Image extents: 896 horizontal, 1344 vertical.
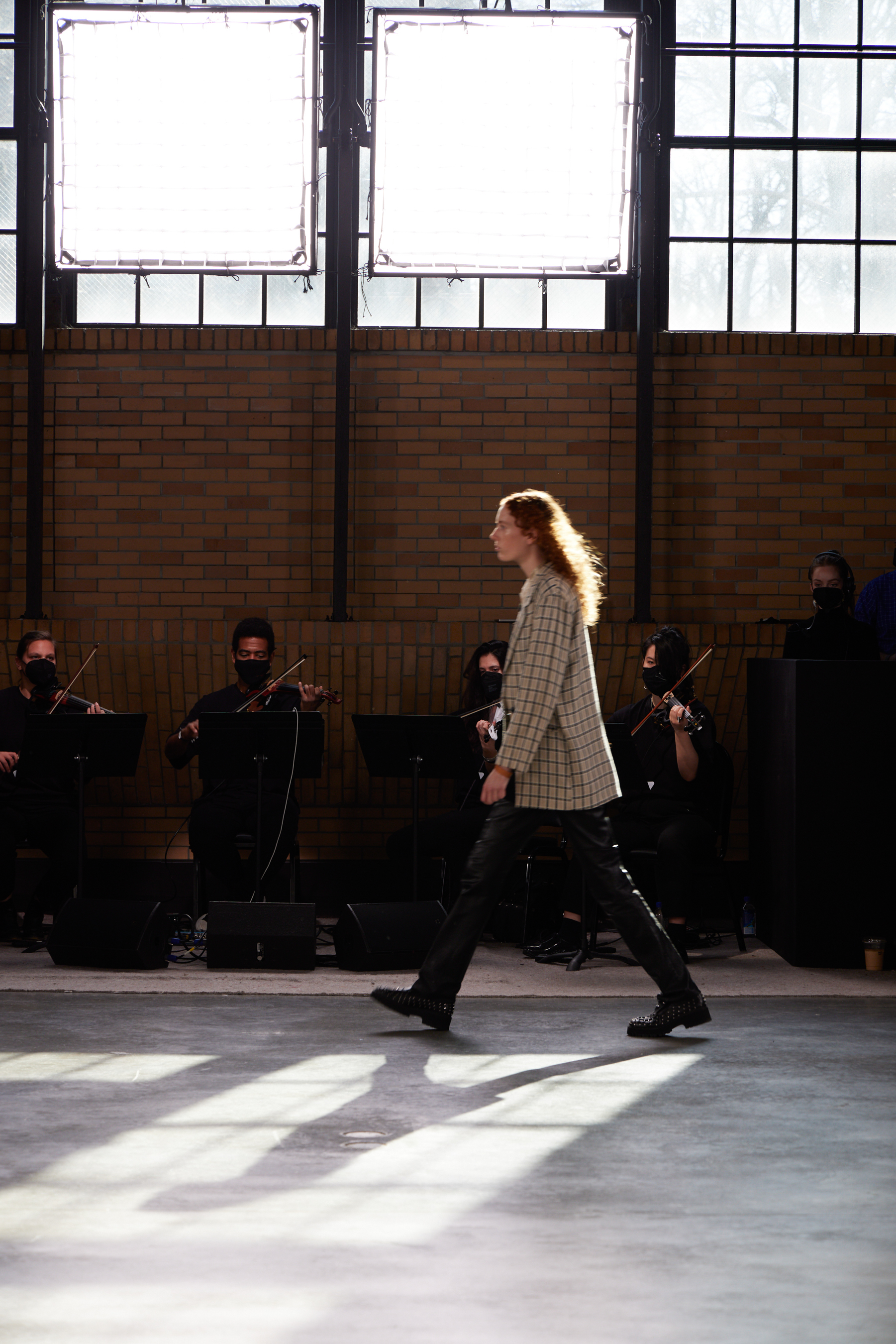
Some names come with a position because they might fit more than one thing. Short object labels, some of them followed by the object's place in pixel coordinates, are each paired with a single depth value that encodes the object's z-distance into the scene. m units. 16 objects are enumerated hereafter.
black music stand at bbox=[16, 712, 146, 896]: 6.44
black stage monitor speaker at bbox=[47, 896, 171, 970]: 6.07
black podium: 6.18
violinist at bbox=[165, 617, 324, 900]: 6.88
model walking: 4.65
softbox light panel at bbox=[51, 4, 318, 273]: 8.11
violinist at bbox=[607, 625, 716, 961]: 6.53
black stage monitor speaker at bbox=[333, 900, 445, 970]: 5.96
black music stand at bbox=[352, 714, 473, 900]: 6.36
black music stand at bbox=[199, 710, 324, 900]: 6.26
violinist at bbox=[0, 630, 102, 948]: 7.00
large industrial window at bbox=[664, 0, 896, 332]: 8.55
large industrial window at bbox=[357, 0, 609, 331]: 8.58
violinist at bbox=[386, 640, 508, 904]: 6.99
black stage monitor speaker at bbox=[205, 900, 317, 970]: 6.11
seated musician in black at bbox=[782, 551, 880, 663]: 6.65
